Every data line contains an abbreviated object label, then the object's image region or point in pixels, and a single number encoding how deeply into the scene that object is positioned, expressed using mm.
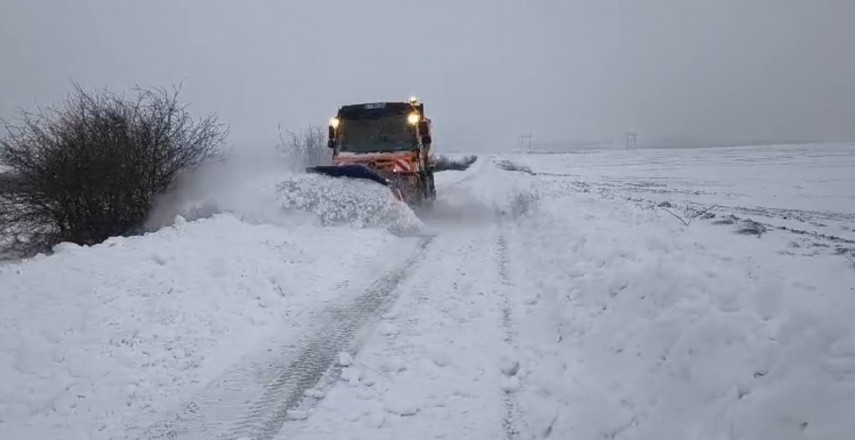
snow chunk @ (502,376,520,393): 4145
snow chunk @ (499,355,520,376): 4465
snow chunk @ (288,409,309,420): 3662
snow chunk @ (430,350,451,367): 4590
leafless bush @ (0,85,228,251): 9312
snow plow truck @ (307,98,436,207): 12883
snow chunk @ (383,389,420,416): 3799
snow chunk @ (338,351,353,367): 4535
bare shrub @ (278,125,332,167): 36469
